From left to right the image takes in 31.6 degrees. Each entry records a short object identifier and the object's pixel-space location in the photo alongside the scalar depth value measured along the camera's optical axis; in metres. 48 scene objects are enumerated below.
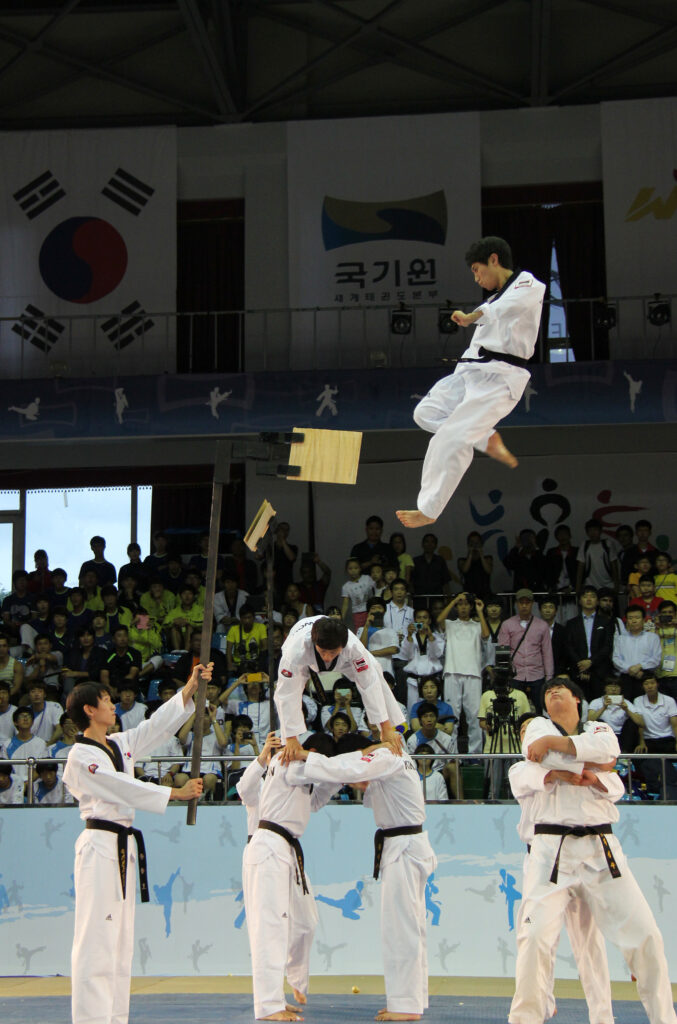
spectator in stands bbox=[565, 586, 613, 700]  11.39
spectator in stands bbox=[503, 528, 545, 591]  13.77
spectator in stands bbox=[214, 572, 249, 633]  13.41
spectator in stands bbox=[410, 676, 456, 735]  10.66
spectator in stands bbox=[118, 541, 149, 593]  14.05
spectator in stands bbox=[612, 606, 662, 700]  11.36
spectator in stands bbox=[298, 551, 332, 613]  13.90
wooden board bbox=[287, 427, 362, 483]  5.80
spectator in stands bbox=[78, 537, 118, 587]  14.55
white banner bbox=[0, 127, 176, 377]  16.08
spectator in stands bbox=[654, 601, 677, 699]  11.22
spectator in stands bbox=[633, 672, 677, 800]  10.32
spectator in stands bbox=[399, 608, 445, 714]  11.52
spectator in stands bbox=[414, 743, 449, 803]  9.55
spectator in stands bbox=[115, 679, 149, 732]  11.05
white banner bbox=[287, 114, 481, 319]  15.69
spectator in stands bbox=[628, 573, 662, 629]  12.23
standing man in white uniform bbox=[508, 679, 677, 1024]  5.76
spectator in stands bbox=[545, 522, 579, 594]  13.71
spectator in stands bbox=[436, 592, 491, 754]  11.40
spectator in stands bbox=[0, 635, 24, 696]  12.08
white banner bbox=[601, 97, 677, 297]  15.31
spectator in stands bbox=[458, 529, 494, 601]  13.93
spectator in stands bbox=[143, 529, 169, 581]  14.38
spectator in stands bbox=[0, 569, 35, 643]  13.51
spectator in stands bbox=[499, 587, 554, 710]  11.60
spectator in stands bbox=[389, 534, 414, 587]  13.73
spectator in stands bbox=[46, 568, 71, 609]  13.95
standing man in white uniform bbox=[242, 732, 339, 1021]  6.70
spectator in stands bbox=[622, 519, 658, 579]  13.41
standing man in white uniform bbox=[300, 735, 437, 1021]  6.91
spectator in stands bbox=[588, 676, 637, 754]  10.32
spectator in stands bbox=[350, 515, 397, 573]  13.78
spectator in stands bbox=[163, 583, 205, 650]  13.02
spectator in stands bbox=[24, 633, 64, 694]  12.46
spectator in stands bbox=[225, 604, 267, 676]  12.36
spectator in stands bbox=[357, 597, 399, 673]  11.73
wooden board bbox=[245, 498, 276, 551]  6.04
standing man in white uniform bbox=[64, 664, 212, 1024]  5.89
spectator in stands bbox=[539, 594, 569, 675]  11.73
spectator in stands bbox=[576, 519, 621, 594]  14.05
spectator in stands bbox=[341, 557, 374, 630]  13.22
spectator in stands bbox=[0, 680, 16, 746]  10.96
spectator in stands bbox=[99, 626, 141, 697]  11.88
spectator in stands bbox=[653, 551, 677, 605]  12.45
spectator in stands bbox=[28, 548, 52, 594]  14.88
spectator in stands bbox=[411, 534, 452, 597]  13.56
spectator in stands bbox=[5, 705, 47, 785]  10.65
